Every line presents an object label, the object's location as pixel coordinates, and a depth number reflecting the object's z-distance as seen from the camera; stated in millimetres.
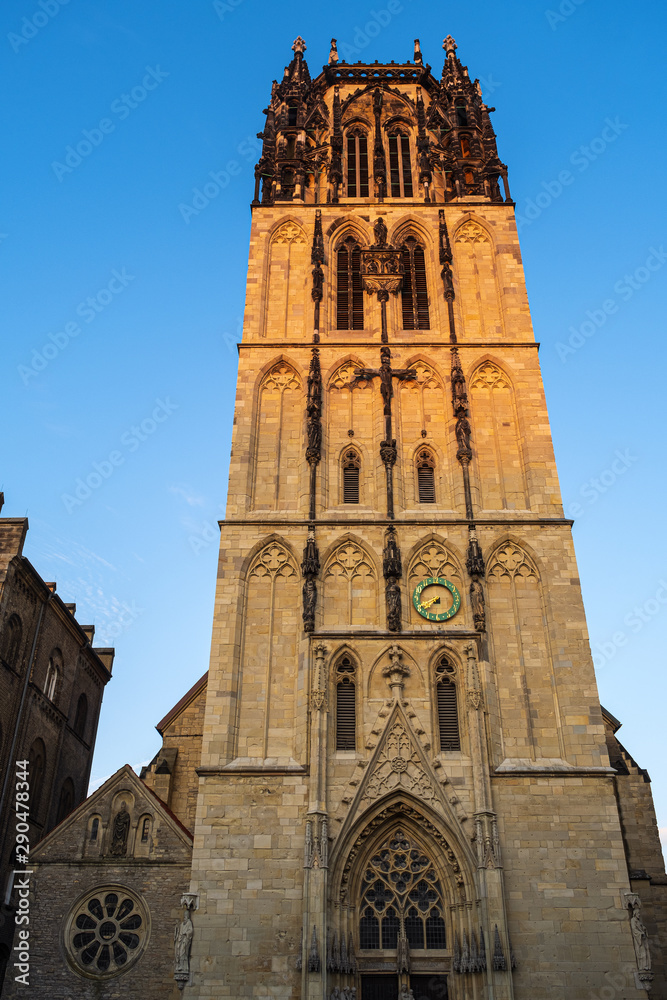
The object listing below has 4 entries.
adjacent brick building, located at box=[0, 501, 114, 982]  23406
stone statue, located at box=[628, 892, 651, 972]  16766
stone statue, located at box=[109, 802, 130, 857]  19250
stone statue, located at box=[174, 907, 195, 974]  16859
